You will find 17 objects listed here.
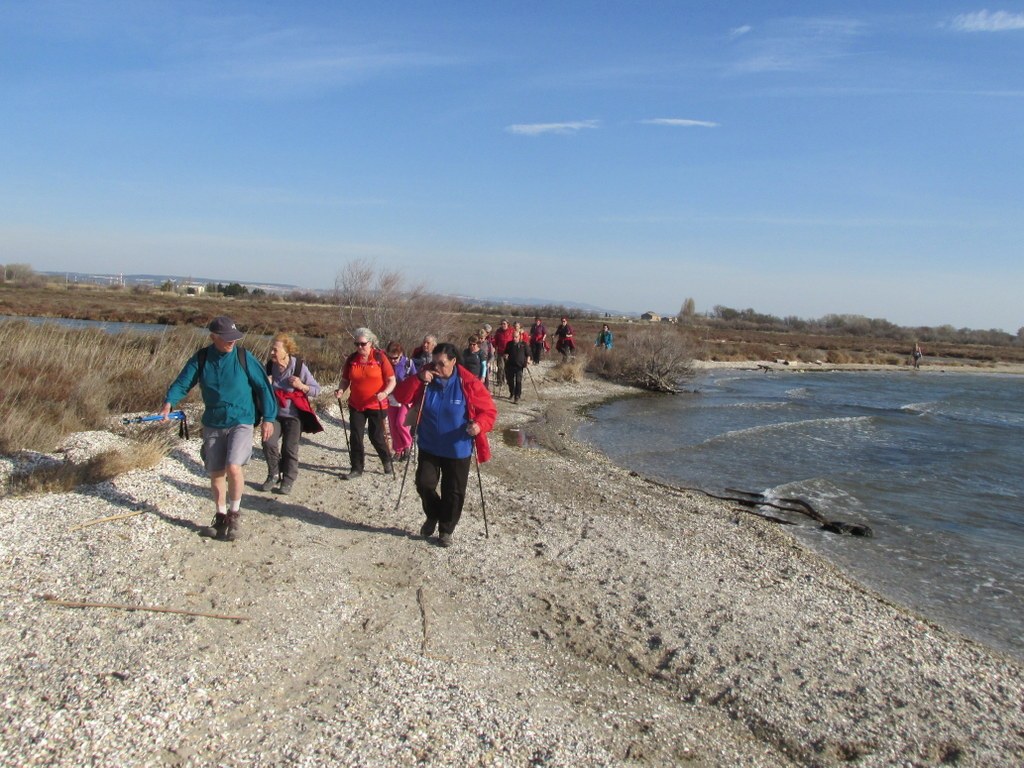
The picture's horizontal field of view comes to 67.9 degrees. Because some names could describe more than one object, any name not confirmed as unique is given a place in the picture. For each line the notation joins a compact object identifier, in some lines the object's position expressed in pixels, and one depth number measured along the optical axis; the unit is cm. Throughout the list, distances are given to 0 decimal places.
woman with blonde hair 779
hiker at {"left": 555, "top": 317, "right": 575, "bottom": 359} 2630
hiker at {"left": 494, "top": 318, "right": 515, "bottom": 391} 1844
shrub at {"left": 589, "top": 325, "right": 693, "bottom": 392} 2681
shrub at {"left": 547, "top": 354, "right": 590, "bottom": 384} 2566
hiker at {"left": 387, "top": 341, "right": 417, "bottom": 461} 931
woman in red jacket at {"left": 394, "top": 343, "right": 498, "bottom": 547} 642
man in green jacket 604
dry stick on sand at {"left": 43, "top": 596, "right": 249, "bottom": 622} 498
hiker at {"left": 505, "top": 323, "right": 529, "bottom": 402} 1792
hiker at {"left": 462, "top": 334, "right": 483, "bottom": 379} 1369
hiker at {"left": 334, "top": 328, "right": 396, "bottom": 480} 839
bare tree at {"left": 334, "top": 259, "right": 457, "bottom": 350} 2048
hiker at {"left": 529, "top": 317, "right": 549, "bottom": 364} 2403
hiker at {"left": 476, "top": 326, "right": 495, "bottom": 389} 1471
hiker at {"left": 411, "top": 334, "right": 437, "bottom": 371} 993
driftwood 984
